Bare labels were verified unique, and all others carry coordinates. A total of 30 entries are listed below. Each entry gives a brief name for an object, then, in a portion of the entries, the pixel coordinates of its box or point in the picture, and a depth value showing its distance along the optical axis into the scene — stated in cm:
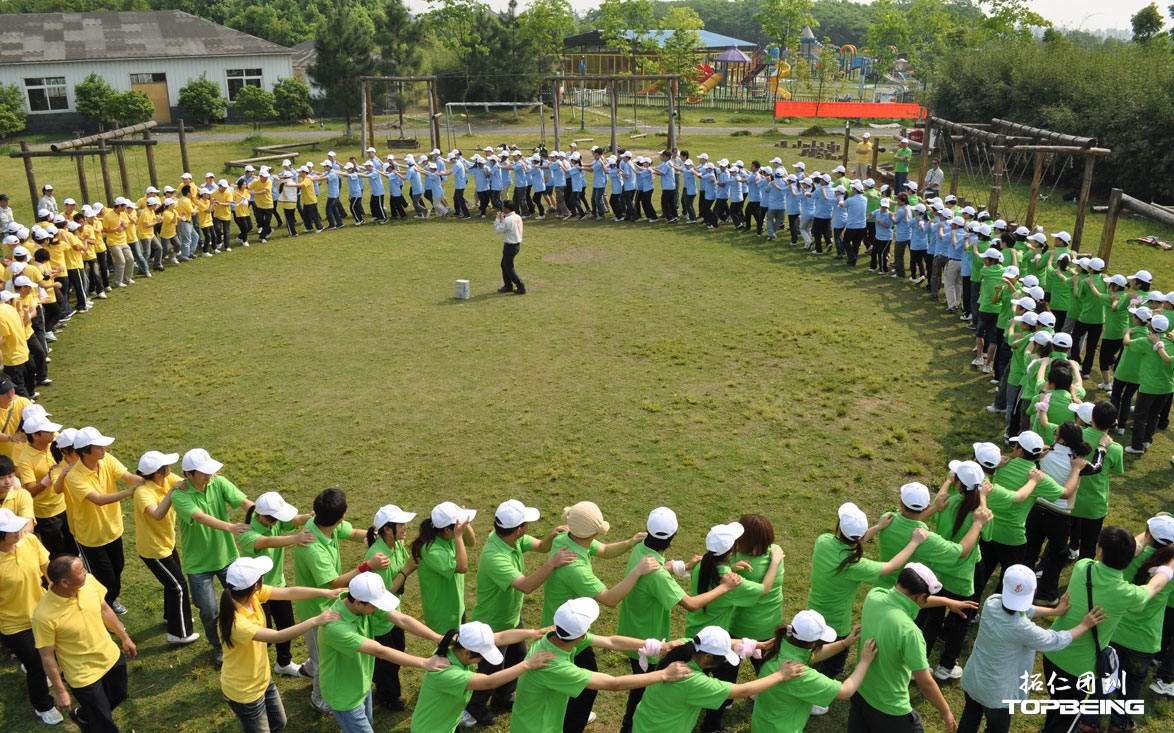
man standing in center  1586
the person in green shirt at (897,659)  525
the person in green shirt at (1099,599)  578
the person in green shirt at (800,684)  507
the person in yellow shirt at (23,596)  629
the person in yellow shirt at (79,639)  573
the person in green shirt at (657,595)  579
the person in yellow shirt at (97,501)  732
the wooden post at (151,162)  2169
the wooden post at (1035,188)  1808
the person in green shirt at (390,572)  624
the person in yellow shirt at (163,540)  709
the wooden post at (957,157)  2152
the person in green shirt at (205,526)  683
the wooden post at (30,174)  1897
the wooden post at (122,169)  2128
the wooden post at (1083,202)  1678
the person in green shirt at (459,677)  492
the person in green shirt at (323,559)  624
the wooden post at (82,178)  1959
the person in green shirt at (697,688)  491
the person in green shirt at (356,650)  533
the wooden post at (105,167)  2049
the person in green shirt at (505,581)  604
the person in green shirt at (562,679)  490
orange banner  4575
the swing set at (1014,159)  1748
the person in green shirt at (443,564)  617
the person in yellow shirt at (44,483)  776
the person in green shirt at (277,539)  643
